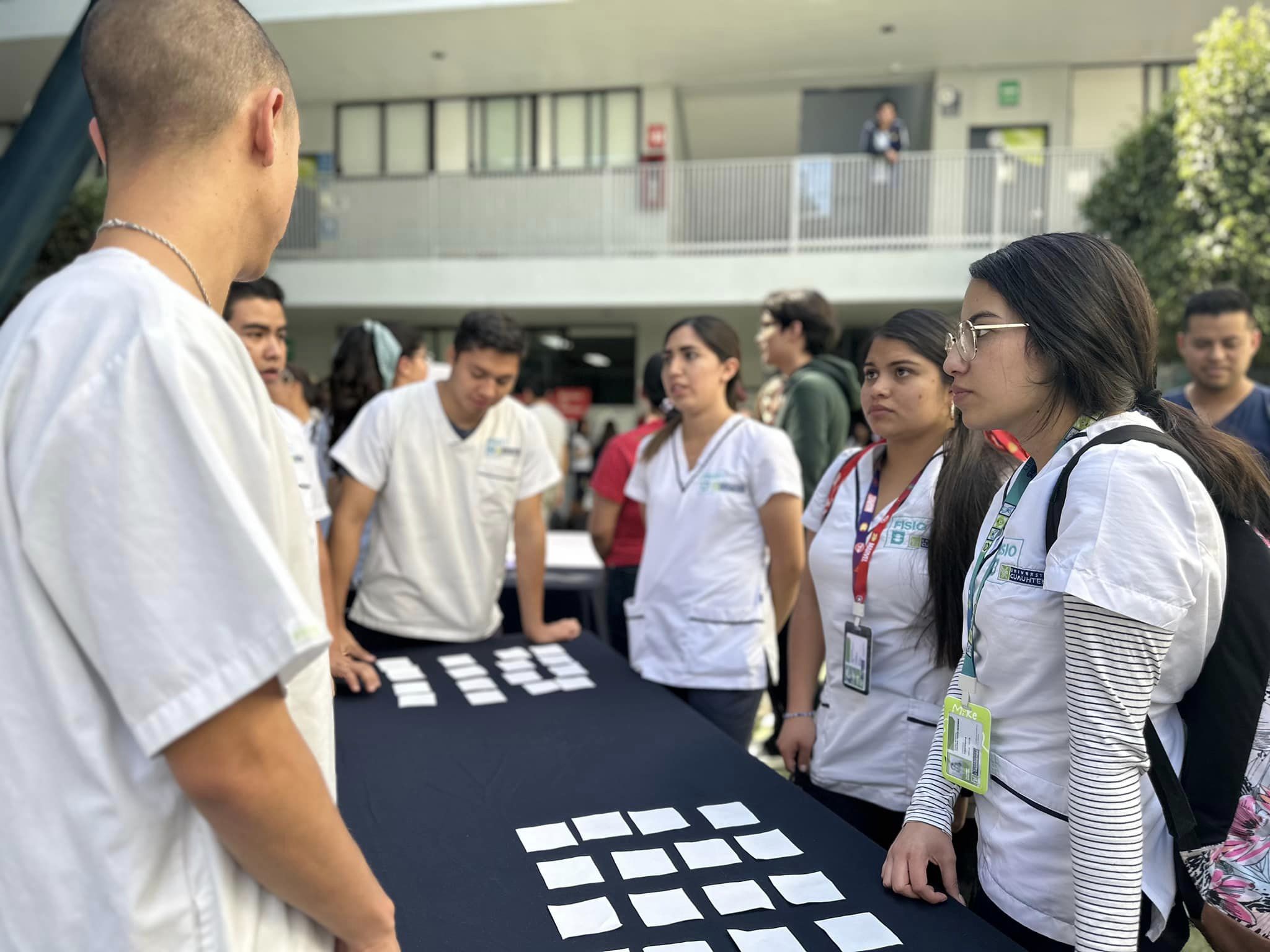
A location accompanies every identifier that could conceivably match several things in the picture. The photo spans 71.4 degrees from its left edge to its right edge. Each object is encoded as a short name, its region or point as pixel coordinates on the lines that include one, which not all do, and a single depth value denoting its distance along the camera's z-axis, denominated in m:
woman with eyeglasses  1.08
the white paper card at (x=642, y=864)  1.37
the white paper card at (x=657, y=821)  1.52
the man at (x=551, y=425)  7.57
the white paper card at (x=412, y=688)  2.37
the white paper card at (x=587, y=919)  1.22
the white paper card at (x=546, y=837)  1.47
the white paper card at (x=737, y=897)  1.27
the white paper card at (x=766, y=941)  1.17
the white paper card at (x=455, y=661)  2.65
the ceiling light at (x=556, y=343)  13.37
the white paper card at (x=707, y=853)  1.40
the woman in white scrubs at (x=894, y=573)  1.73
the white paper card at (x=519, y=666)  2.60
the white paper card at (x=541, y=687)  2.38
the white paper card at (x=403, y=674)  2.51
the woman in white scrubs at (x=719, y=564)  2.61
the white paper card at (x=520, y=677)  2.47
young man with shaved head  0.66
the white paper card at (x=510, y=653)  2.74
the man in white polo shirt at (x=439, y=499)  2.85
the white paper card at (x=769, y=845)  1.42
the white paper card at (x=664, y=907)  1.25
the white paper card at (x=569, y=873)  1.35
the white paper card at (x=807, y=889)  1.29
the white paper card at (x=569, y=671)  2.54
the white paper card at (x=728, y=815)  1.54
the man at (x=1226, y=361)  3.59
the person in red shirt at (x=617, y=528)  3.74
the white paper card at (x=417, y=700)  2.28
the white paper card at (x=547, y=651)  2.77
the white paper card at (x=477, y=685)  2.40
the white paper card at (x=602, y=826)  1.51
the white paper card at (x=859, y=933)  1.17
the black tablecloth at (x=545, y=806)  1.23
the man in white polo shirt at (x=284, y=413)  2.41
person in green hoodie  3.52
